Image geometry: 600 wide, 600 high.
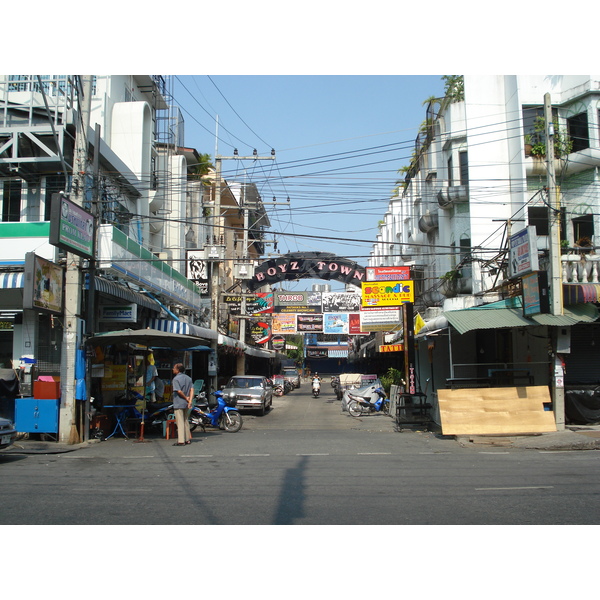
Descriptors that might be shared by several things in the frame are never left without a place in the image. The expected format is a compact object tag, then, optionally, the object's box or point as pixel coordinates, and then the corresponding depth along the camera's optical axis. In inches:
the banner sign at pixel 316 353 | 3169.3
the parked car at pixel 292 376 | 2139.5
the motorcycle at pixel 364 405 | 996.6
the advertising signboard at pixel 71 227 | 526.0
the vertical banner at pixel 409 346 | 846.5
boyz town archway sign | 1229.1
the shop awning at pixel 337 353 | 3065.9
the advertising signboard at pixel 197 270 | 1218.6
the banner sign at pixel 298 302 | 1879.9
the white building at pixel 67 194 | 653.9
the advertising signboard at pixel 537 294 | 611.2
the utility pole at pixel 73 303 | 579.2
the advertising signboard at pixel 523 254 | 613.0
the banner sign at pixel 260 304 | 1400.7
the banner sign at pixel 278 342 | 2793.8
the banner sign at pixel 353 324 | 1704.5
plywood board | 612.1
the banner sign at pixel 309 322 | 1916.8
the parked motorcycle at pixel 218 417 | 670.5
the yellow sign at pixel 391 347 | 1020.1
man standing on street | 573.0
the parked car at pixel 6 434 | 465.7
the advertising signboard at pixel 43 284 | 523.9
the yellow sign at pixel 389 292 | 975.6
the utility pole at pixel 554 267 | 612.7
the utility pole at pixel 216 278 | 1096.2
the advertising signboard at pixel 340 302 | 1855.3
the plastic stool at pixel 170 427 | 631.2
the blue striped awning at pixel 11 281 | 630.5
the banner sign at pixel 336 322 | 1784.0
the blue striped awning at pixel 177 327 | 831.1
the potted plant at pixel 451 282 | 973.2
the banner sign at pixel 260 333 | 1744.6
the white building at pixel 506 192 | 738.8
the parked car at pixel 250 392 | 1029.8
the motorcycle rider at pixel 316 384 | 1710.1
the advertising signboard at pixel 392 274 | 988.6
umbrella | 603.2
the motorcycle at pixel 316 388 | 1710.1
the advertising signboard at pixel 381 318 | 1065.5
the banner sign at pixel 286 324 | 1909.4
